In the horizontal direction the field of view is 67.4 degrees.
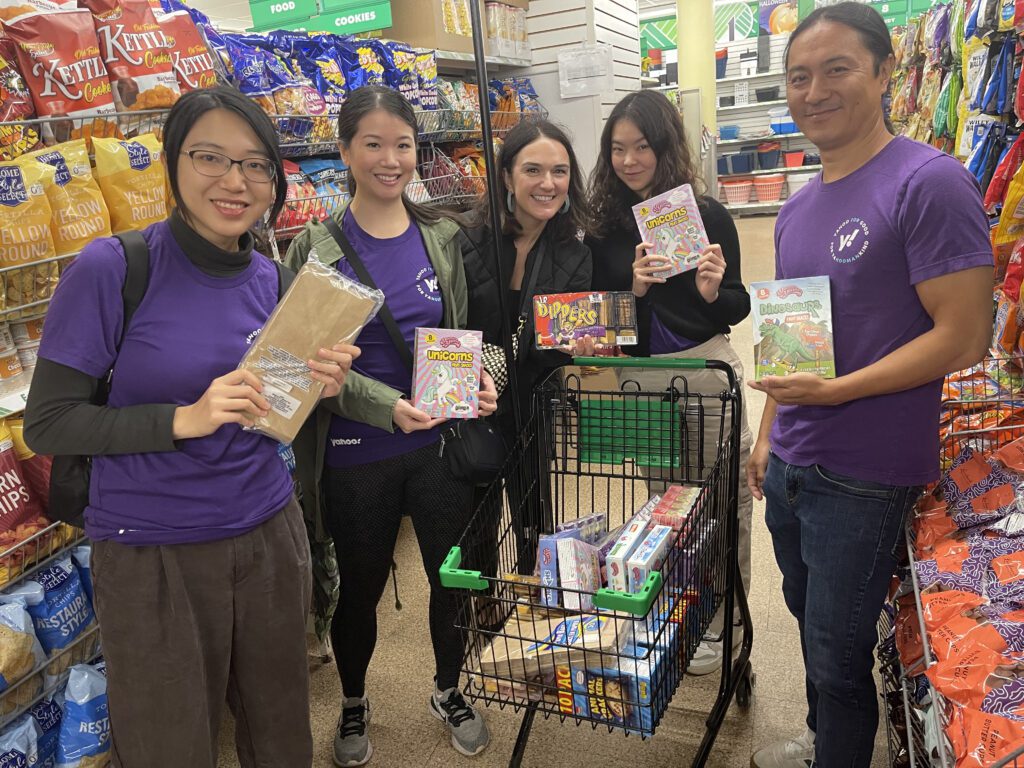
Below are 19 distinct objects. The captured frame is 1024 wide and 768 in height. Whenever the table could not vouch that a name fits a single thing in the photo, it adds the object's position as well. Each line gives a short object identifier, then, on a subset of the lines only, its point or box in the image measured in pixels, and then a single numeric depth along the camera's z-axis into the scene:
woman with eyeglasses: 1.43
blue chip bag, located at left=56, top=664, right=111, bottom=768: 1.92
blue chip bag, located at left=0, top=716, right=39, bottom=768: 1.77
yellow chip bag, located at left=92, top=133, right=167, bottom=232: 2.08
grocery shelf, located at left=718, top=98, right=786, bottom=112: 13.94
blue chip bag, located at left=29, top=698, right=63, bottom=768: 1.93
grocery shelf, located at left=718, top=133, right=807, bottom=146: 13.87
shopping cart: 1.54
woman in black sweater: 2.15
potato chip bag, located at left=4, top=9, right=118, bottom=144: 1.94
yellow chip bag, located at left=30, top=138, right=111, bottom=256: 1.96
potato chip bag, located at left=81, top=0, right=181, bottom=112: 2.12
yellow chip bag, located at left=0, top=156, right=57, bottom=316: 1.82
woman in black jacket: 2.12
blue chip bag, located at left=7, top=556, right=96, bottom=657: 1.92
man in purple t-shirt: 1.38
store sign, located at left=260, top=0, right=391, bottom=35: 3.96
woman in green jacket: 1.95
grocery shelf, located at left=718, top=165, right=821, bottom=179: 13.47
